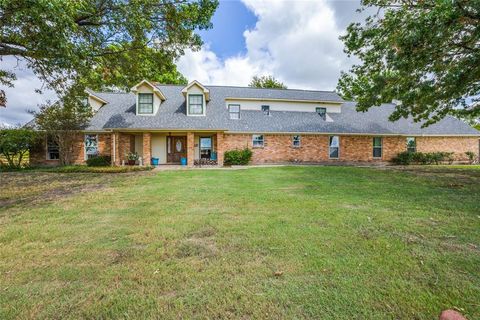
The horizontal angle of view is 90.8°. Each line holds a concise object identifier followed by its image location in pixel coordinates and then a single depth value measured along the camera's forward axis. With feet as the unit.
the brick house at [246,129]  57.06
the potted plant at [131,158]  56.39
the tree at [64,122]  48.62
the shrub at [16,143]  49.19
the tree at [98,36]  19.21
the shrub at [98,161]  54.65
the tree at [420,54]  25.35
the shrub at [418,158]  65.87
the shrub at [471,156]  70.08
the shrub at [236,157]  58.59
